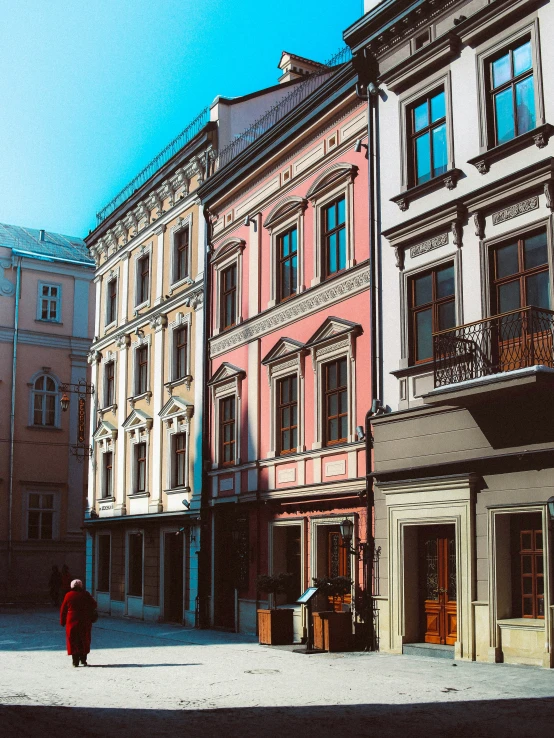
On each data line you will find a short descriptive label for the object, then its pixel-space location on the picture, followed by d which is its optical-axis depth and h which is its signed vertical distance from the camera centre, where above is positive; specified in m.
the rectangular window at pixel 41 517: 40.69 -0.61
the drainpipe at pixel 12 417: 39.91 +3.73
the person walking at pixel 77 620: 16.03 -2.04
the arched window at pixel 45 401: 41.75 +4.58
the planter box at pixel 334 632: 17.67 -2.44
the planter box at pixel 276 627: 19.53 -2.61
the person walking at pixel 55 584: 34.97 -3.05
